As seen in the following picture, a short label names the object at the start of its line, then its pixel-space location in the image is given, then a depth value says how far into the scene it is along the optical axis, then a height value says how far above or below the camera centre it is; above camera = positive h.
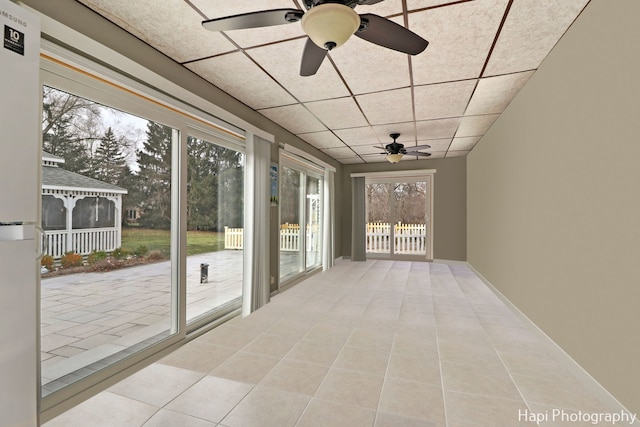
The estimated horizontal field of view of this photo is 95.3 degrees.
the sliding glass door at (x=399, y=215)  7.78 +0.03
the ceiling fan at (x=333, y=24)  1.45 +1.05
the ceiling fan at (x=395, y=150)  4.97 +1.14
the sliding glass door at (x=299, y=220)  5.07 -0.08
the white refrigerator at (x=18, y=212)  1.34 +0.02
